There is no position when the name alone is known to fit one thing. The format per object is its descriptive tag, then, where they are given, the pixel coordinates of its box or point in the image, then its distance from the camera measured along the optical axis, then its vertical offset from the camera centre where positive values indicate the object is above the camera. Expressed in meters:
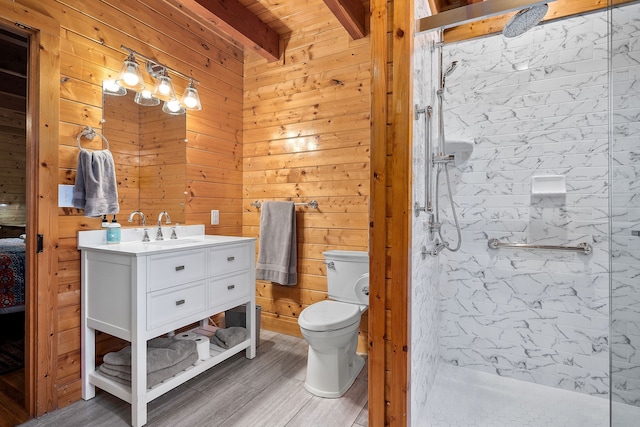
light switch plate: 1.74 +0.08
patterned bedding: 2.37 -0.55
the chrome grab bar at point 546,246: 1.89 -0.22
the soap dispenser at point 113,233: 1.92 -0.14
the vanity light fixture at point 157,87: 1.99 +0.87
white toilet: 1.82 -0.73
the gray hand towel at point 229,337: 2.21 -0.92
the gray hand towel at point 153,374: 1.70 -0.93
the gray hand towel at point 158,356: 1.74 -0.86
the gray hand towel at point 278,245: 2.61 -0.29
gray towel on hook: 1.78 +0.15
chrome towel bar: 2.62 +0.06
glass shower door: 1.14 -0.01
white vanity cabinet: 1.59 -0.49
